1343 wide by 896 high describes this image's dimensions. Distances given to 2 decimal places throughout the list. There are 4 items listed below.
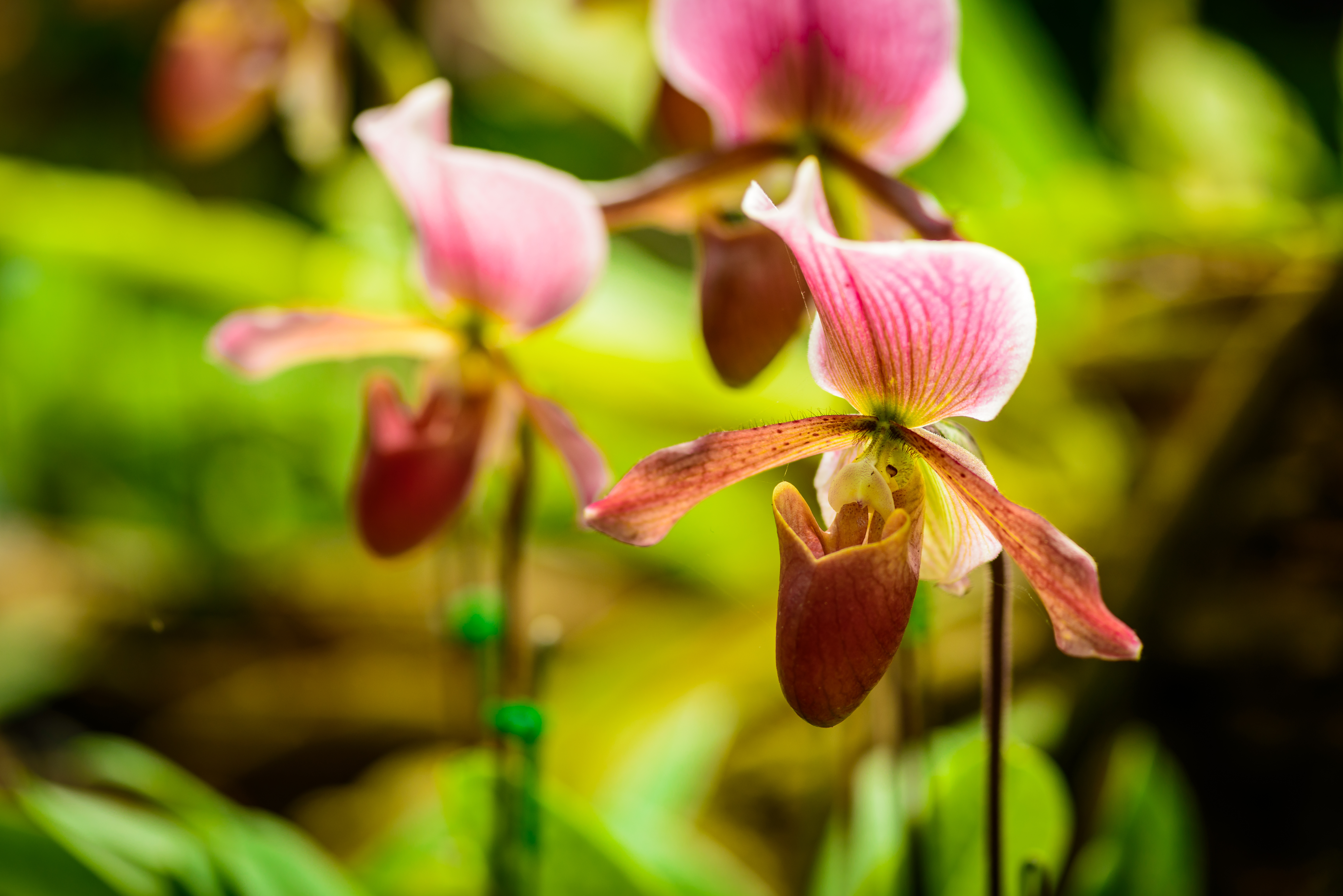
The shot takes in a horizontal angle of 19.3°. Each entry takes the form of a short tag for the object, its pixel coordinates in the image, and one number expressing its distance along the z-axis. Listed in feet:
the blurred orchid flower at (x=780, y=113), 1.99
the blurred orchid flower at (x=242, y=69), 2.92
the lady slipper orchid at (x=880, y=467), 1.79
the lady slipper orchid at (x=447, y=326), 1.99
